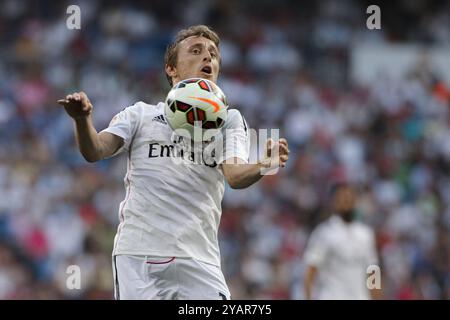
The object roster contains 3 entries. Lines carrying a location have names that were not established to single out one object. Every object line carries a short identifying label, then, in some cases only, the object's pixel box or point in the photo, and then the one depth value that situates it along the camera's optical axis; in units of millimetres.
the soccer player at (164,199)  9687
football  9687
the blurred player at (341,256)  17531
